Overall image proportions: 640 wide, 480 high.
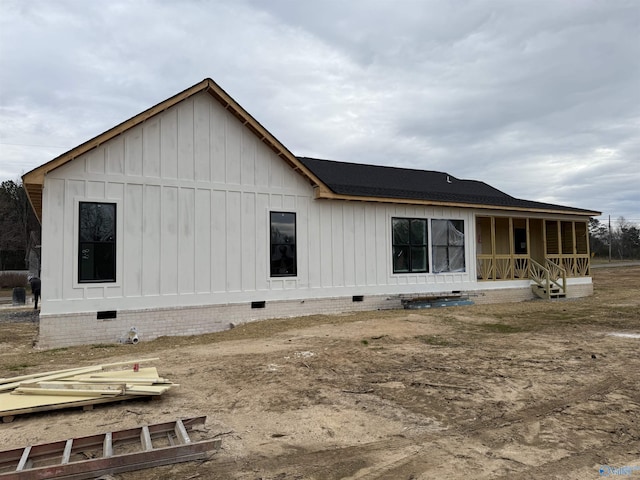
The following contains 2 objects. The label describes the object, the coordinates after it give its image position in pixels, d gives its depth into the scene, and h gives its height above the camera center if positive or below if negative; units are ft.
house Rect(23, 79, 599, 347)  34.45 +2.81
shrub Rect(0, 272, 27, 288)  107.24 -2.58
